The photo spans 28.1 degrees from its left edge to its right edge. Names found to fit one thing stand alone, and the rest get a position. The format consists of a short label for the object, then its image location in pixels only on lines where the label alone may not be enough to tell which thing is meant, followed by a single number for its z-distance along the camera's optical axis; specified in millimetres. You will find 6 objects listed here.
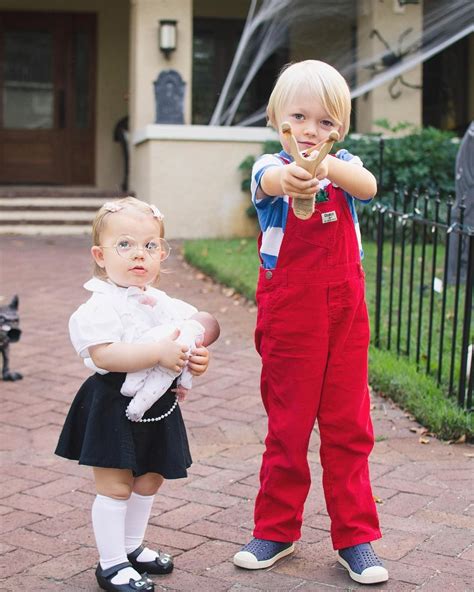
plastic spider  11344
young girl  2537
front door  14484
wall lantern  11570
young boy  2625
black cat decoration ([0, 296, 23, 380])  5098
